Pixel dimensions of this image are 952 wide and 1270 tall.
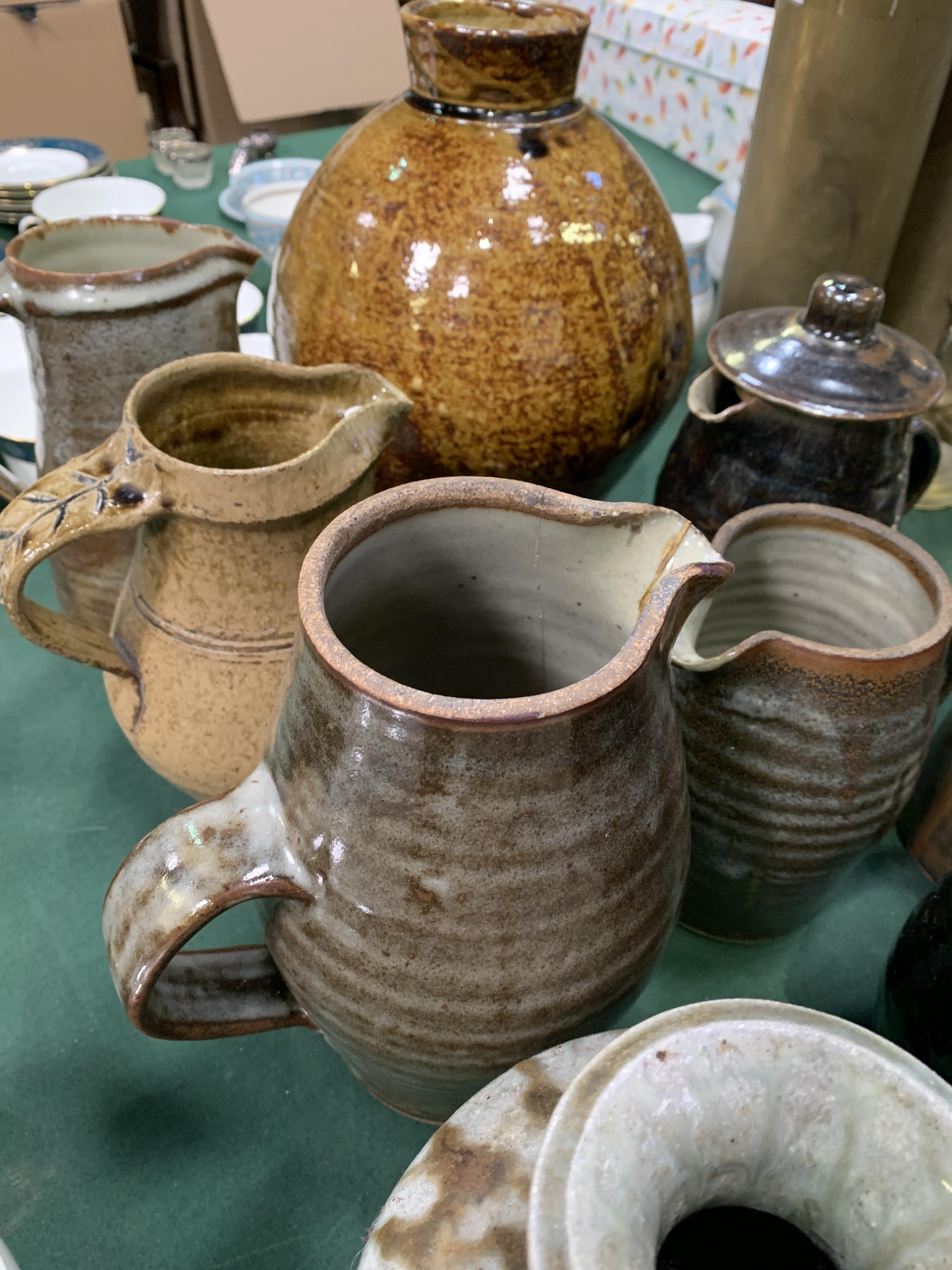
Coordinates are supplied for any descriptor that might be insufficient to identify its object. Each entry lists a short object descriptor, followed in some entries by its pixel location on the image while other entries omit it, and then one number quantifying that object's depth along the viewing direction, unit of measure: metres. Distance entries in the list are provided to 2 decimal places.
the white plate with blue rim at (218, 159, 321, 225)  1.50
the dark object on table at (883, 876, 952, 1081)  0.51
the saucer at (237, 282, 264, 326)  1.17
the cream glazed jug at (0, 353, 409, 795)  0.58
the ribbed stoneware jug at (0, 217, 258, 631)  0.69
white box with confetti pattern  1.73
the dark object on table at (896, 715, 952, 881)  0.74
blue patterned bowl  1.28
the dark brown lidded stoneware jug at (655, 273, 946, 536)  0.69
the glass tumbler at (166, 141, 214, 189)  1.66
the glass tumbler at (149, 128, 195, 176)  1.72
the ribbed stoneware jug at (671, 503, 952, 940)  0.55
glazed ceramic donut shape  0.33
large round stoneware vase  0.68
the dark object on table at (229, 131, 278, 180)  1.74
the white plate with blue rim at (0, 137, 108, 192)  1.52
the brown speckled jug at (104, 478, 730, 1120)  0.39
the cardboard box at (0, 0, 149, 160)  1.78
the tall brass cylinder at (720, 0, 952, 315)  0.83
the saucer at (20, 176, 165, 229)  1.42
